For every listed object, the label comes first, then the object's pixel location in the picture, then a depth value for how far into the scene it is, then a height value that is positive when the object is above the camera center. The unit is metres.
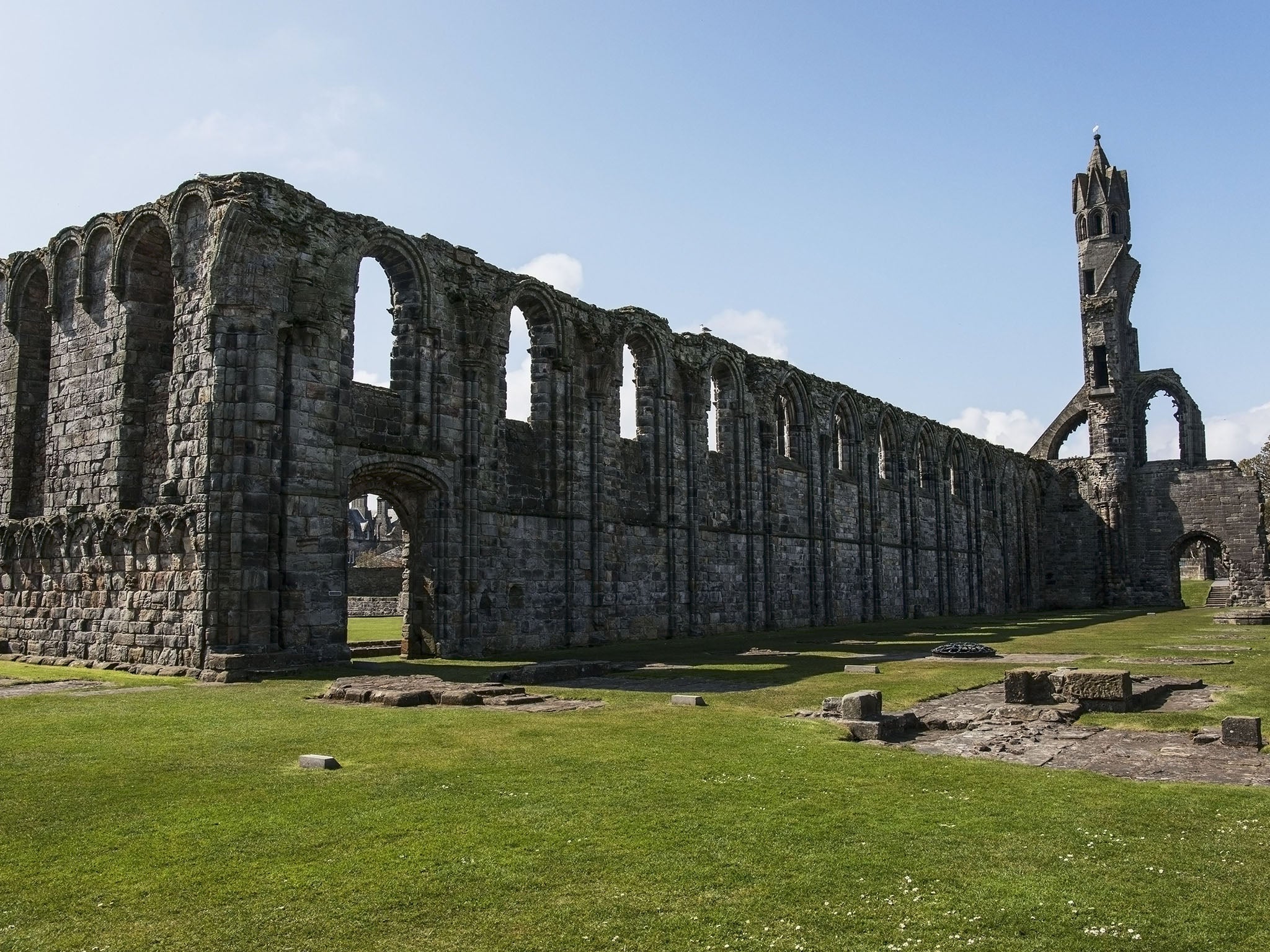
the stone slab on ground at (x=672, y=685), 12.59 -1.15
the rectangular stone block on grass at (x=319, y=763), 7.34 -1.18
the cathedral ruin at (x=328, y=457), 15.48 +2.57
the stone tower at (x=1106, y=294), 49.78 +14.47
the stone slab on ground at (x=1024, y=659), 16.44 -1.12
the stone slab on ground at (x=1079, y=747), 7.16 -1.23
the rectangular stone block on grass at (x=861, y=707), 9.47 -1.05
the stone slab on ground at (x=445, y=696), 11.04 -1.09
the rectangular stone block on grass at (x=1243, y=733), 7.91 -1.10
